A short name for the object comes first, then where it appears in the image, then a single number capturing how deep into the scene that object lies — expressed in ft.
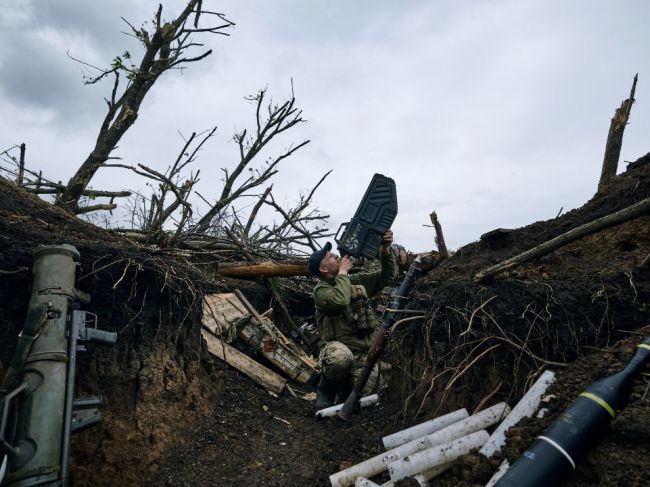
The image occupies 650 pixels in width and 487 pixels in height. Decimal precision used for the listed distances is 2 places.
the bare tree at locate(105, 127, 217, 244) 17.63
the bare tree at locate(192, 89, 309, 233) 29.47
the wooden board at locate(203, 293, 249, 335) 19.81
